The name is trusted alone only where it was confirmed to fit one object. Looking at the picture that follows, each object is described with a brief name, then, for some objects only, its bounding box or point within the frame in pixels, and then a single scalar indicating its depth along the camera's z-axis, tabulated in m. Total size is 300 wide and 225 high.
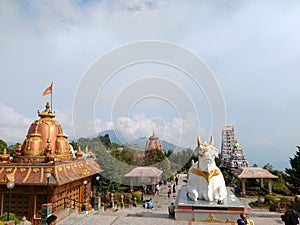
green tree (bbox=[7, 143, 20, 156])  27.64
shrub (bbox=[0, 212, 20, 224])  9.67
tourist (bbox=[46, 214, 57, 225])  6.15
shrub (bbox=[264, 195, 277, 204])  17.44
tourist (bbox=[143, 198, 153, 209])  15.33
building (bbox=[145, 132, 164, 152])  43.22
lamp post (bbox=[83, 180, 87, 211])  14.70
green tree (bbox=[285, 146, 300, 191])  17.19
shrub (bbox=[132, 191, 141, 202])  18.81
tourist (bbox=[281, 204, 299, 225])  5.68
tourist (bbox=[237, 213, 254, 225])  5.49
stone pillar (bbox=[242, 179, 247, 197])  20.94
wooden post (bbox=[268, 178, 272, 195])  20.73
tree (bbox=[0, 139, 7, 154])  28.33
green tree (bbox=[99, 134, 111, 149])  52.55
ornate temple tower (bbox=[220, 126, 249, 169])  30.88
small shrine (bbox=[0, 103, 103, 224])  11.77
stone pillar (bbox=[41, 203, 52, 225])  8.53
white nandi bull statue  9.66
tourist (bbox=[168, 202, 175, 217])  10.11
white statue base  8.98
